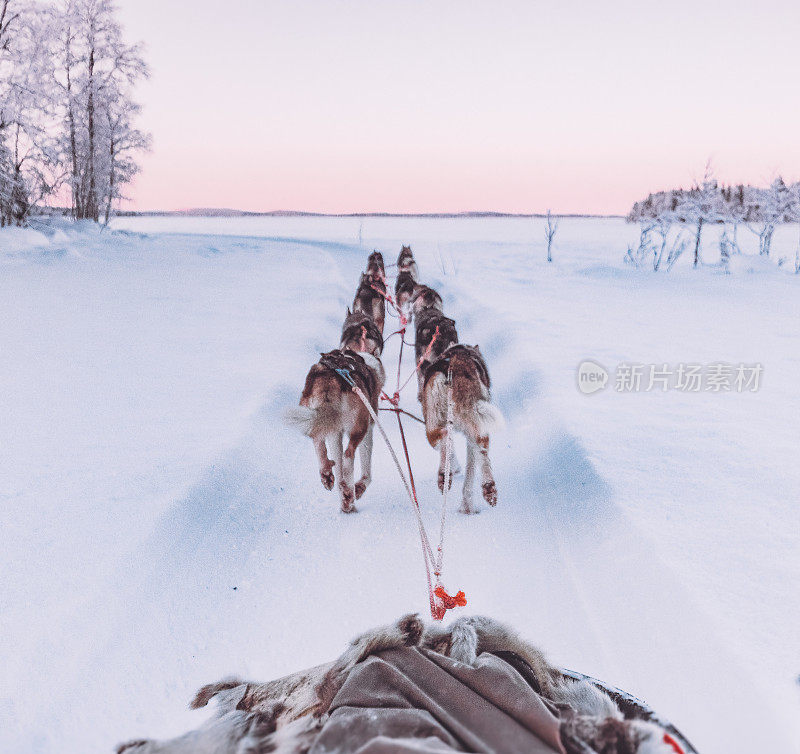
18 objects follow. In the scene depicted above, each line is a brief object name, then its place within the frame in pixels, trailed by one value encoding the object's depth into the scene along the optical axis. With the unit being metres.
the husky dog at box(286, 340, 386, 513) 3.18
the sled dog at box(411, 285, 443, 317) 6.88
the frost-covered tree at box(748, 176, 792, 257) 17.14
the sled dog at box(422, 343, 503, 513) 3.20
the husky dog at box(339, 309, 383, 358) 4.59
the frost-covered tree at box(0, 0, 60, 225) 16.06
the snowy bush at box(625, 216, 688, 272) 16.08
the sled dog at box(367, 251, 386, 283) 10.44
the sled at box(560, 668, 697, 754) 1.17
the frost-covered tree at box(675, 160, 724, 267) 17.54
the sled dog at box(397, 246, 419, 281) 10.66
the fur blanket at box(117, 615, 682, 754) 1.10
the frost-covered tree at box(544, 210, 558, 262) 18.19
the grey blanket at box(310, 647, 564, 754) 1.06
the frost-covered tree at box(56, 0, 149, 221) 20.61
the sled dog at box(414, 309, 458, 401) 4.66
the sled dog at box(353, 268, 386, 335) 7.23
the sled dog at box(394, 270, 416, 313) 8.47
